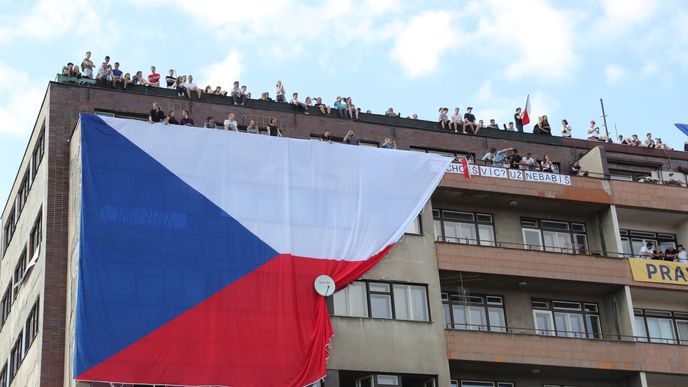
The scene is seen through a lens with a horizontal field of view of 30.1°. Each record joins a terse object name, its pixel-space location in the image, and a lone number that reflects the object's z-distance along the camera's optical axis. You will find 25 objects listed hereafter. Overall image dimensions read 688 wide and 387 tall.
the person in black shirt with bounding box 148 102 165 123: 53.47
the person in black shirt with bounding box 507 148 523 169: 58.76
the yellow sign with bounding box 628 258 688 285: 58.31
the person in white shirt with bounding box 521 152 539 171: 58.91
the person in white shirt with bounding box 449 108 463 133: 61.22
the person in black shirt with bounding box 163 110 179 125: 53.33
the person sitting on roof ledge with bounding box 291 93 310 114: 58.38
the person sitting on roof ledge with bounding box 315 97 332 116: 58.59
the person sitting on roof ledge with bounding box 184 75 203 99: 56.34
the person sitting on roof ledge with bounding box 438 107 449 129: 61.30
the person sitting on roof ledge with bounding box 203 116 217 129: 54.69
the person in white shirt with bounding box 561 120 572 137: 64.12
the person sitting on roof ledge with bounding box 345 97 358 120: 59.07
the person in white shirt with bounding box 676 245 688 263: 60.09
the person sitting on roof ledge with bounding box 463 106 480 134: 61.38
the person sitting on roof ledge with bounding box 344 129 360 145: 57.25
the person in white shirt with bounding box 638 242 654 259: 59.59
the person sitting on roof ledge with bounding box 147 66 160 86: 56.37
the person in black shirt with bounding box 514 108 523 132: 63.79
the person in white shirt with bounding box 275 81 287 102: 58.47
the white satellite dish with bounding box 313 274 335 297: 52.09
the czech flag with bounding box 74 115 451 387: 49.00
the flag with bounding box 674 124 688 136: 68.12
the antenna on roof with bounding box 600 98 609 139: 68.60
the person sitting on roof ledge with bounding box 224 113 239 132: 55.22
